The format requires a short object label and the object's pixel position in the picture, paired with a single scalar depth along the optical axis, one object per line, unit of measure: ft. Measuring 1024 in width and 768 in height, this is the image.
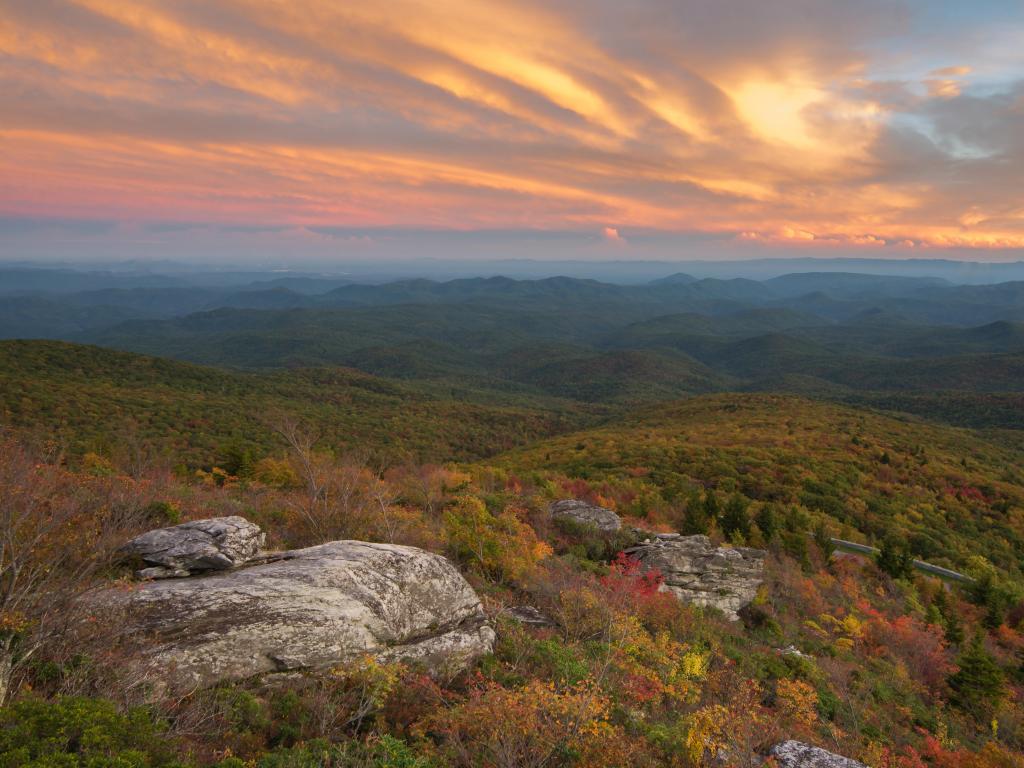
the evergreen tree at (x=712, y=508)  99.40
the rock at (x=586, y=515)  76.74
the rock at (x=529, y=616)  41.50
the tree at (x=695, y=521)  88.89
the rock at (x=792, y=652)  52.28
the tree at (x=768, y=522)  92.89
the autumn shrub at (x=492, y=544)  50.03
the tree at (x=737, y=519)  92.27
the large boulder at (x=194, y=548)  32.73
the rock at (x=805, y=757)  29.35
